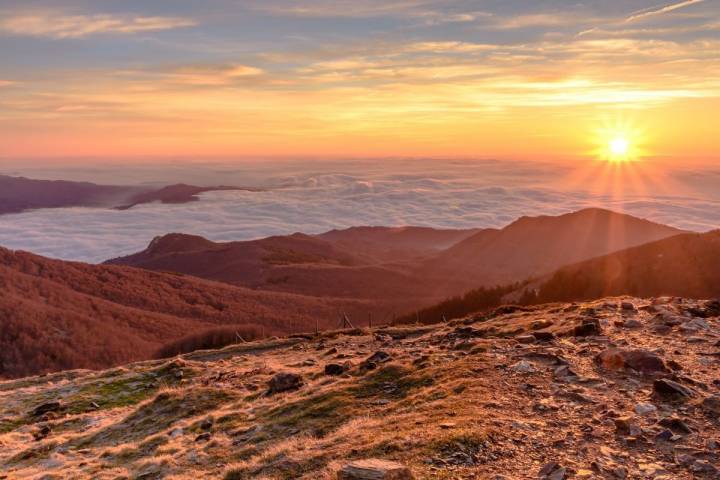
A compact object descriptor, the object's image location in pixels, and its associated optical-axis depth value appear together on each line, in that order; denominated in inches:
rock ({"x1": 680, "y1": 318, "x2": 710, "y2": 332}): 521.6
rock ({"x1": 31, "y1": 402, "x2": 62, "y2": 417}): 722.8
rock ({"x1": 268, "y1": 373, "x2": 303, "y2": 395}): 586.6
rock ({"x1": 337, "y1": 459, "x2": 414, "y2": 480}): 270.7
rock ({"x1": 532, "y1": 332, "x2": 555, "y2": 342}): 537.3
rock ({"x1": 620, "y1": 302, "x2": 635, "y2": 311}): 636.1
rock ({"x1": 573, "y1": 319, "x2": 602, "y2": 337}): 532.4
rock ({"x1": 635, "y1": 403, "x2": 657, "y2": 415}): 342.6
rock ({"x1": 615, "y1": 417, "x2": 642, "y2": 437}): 316.9
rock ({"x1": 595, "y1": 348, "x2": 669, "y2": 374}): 412.5
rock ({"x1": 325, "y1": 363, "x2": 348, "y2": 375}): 601.9
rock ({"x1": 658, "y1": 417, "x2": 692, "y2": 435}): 315.3
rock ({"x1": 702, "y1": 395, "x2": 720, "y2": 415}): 339.6
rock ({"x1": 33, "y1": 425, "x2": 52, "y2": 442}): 613.6
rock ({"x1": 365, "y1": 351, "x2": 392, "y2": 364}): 592.9
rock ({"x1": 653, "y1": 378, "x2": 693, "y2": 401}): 361.4
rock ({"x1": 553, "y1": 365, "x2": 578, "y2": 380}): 419.8
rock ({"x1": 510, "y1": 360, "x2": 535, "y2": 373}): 439.2
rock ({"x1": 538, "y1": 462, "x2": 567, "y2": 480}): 266.7
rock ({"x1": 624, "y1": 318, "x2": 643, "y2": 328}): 554.9
